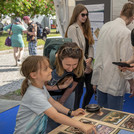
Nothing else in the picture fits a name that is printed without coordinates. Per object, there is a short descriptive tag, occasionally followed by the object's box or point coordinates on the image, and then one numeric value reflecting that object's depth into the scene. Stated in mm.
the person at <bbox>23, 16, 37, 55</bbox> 7805
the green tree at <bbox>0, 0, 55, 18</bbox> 14420
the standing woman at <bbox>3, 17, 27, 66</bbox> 8289
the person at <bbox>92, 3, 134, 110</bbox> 2611
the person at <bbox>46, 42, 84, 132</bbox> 2348
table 1831
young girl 1792
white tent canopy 4652
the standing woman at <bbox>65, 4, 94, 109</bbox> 3471
